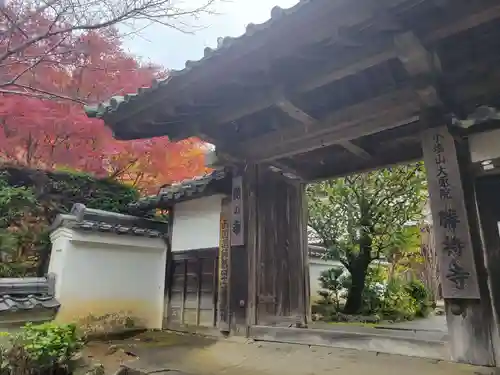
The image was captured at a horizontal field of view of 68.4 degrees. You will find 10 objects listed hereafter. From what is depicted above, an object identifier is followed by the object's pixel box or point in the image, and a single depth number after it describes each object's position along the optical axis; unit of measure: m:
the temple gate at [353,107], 3.03
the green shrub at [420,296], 12.33
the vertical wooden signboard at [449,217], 3.37
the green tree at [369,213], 10.05
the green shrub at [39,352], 4.02
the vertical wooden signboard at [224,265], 5.40
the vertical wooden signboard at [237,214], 5.29
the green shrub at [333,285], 10.94
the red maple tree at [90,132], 8.05
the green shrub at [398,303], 10.96
